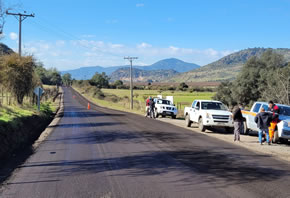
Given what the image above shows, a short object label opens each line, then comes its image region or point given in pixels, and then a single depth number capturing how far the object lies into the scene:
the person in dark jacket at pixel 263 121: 14.05
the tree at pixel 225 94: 61.06
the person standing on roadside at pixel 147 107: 31.02
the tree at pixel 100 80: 150.50
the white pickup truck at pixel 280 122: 14.41
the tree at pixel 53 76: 161.12
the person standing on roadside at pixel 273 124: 14.38
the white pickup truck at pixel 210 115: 18.38
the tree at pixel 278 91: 27.16
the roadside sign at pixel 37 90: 29.73
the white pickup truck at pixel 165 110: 30.62
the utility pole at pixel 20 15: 35.00
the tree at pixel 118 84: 153.90
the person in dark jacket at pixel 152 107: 30.31
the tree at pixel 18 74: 28.31
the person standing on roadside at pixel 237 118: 14.93
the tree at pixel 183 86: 123.00
